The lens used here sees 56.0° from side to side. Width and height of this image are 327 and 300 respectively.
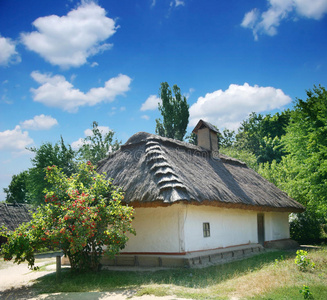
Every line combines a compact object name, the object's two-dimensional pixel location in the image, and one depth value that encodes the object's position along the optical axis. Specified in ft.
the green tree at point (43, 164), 75.87
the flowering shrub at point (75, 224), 27.39
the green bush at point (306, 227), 63.10
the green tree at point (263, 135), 111.34
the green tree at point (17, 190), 126.39
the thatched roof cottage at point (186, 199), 33.68
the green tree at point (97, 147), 95.45
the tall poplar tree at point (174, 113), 98.89
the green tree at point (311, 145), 43.42
